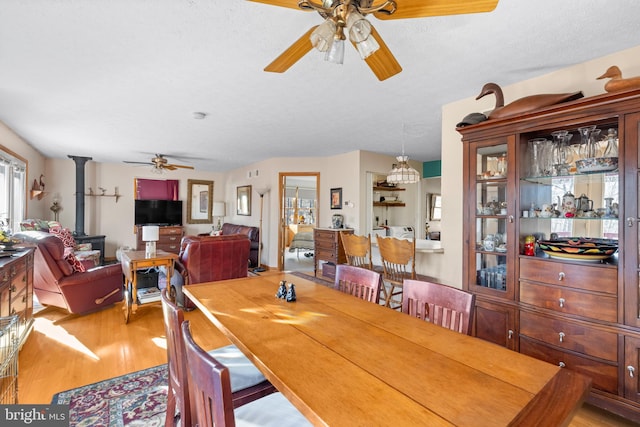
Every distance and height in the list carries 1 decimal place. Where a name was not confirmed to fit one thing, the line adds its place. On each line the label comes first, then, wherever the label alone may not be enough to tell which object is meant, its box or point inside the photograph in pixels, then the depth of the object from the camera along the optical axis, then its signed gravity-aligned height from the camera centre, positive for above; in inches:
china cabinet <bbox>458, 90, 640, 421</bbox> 68.1 -5.8
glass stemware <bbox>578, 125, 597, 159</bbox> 77.9 +18.9
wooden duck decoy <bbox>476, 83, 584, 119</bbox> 78.3 +30.7
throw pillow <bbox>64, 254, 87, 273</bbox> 131.6 -21.5
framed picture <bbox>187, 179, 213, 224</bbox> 323.3 +13.9
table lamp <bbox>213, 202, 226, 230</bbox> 318.9 +5.8
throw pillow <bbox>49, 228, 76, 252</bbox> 197.5 -14.2
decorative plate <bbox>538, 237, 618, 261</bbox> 74.4 -8.1
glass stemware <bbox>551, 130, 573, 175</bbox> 83.1 +17.9
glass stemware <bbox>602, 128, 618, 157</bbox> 73.1 +17.6
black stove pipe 248.4 +14.8
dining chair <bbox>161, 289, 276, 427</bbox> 42.1 -28.8
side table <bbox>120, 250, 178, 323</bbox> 132.1 -23.6
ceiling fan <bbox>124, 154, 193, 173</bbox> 227.2 +38.7
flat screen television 294.4 +2.2
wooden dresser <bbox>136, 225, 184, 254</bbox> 299.0 -23.5
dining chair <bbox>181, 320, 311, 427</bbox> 27.6 -17.7
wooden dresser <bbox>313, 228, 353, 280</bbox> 198.8 -23.2
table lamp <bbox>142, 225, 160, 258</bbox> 145.9 -11.0
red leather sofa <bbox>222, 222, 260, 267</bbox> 267.9 -20.7
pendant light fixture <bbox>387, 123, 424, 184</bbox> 168.5 +24.5
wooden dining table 30.4 -19.5
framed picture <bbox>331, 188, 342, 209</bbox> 232.5 +13.2
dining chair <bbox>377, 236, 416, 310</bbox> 116.1 -17.0
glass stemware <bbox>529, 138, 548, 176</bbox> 87.8 +17.5
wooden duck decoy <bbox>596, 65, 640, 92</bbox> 65.9 +29.9
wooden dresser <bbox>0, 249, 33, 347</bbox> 86.9 -24.2
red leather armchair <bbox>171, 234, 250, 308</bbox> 146.3 -22.3
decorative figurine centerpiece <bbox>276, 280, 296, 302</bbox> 65.8 -17.3
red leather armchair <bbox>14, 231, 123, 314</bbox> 122.8 -28.5
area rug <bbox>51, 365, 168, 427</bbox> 72.4 -48.6
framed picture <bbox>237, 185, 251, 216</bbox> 293.6 +14.5
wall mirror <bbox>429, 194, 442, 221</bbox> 288.0 +8.2
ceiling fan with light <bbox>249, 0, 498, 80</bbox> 50.5 +34.9
